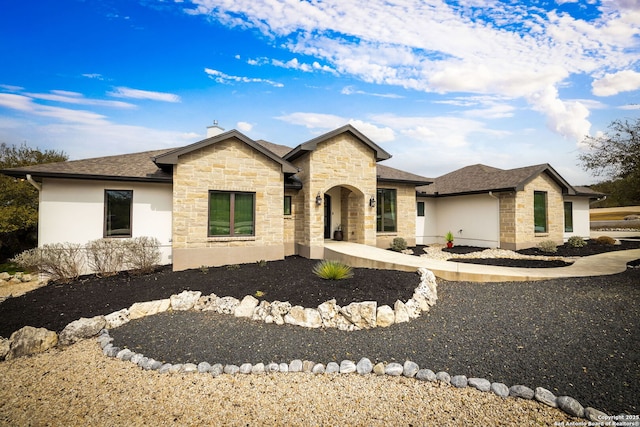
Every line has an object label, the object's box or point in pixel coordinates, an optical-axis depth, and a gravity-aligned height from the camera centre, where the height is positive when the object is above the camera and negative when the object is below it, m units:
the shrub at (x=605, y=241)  15.54 -1.18
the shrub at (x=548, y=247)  13.32 -1.28
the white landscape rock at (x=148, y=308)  6.43 -1.98
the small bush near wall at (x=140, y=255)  9.27 -1.13
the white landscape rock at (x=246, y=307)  6.30 -1.91
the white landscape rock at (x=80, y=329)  5.54 -2.12
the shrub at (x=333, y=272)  7.49 -1.37
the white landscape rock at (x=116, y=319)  6.02 -2.06
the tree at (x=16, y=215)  13.38 +0.30
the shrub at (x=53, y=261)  8.45 -1.18
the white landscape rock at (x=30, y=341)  5.07 -2.16
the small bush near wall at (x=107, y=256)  9.07 -1.11
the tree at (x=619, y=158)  10.13 +2.28
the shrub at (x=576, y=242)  14.77 -1.17
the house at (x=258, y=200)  9.75 +0.84
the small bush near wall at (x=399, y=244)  14.05 -1.19
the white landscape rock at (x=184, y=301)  6.72 -1.87
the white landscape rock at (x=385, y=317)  5.75 -1.94
